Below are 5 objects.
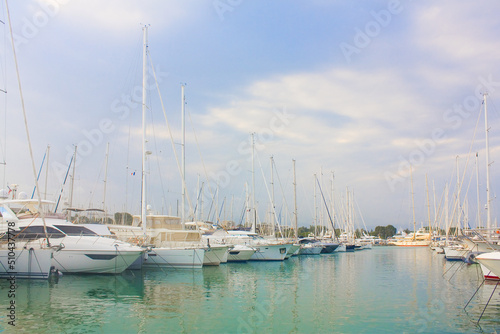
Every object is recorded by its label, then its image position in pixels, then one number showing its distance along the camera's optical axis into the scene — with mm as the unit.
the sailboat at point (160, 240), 29047
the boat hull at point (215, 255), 32219
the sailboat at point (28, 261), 20766
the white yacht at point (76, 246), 23500
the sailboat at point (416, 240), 94912
